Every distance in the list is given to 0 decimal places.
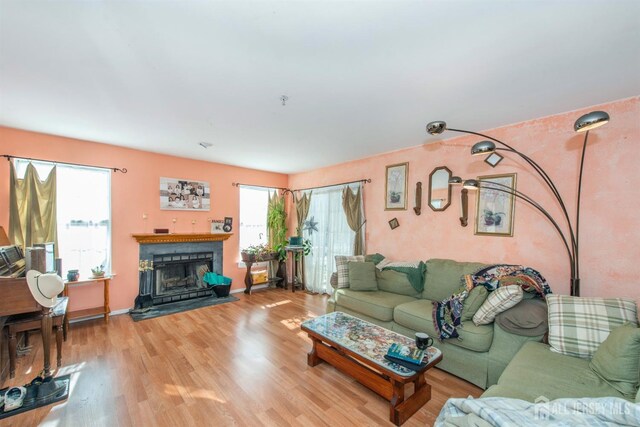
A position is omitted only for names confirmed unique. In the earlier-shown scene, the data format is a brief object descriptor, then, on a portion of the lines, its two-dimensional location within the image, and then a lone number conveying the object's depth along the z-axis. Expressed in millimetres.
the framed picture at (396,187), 3770
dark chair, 2256
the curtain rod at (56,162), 3049
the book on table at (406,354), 1845
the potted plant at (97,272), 3477
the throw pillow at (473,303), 2377
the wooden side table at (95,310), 3393
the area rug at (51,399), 1825
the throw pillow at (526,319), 2086
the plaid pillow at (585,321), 1804
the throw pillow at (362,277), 3424
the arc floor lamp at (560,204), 2193
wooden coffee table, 1843
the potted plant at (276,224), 5562
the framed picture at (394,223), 3846
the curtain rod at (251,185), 5086
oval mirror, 3307
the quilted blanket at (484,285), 2332
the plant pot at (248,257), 4965
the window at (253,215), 5270
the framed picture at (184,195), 4254
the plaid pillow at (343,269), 3596
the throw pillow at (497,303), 2173
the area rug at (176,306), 3715
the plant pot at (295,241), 5254
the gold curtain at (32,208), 3051
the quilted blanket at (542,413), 1080
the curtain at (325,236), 4676
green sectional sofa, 2182
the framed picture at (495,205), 2809
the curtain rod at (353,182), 4281
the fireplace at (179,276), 4242
